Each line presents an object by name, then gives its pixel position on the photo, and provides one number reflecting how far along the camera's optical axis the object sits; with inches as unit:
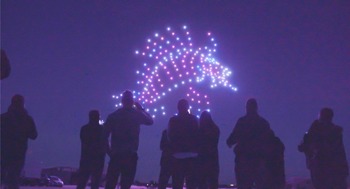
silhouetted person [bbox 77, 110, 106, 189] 277.6
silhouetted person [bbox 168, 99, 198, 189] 247.4
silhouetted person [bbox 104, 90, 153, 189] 221.8
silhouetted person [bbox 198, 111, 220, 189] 276.4
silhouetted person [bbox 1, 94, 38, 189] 230.7
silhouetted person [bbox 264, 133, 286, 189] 269.9
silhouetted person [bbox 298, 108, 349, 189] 249.9
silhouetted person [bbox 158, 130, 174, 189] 298.1
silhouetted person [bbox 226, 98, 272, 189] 241.1
